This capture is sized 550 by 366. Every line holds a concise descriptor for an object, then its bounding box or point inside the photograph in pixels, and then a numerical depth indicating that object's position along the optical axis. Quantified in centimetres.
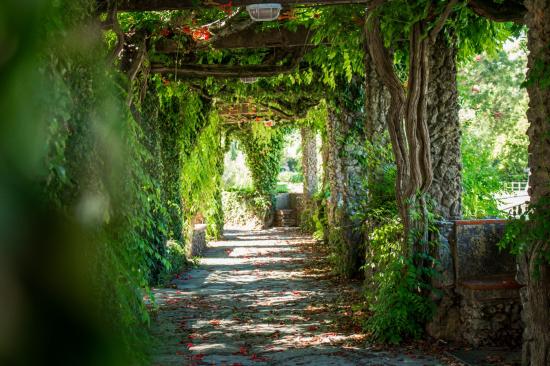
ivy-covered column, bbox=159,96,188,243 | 1135
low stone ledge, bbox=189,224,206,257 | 1397
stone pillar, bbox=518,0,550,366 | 410
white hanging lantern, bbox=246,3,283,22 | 568
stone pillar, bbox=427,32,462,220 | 648
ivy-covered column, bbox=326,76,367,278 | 1057
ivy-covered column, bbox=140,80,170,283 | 1004
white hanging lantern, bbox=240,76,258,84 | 967
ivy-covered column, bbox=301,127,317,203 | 2053
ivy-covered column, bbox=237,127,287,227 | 2345
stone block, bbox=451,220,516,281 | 599
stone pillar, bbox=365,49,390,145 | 789
